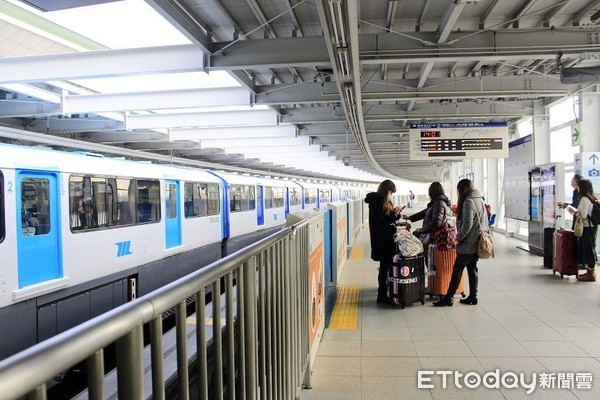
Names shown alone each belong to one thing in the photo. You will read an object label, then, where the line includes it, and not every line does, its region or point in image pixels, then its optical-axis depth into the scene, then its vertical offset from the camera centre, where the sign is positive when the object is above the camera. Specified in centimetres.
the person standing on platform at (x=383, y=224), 622 -47
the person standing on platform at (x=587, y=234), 746 -82
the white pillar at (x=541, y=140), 1249 +132
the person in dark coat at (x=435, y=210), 635 -31
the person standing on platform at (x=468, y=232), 594 -58
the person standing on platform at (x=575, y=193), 790 -13
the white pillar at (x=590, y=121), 980 +141
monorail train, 479 -54
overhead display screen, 1149 +124
